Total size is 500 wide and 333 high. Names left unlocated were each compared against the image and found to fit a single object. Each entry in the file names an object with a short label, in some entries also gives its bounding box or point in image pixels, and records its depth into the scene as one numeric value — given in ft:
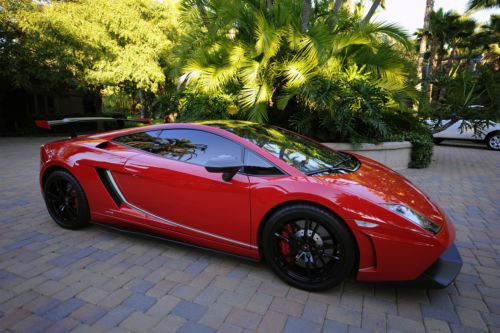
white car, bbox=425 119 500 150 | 26.12
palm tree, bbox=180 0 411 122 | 19.30
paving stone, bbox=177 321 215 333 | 6.22
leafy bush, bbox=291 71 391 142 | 19.25
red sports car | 6.63
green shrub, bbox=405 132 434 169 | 22.94
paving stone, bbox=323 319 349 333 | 6.22
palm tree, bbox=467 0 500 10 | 55.11
